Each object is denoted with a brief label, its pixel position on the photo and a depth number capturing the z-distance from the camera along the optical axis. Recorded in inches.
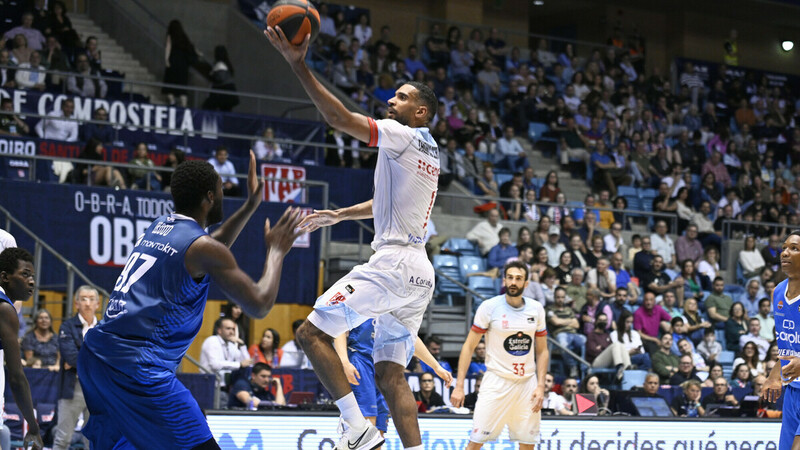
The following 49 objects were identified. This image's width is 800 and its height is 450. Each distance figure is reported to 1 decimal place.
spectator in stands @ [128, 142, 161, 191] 631.8
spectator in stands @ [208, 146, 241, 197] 650.8
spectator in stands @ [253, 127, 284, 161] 712.2
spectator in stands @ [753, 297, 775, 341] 756.0
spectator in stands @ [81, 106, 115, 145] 672.4
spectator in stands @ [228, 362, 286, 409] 490.9
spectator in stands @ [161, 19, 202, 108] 791.1
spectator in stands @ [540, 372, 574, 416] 555.2
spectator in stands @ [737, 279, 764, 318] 783.7
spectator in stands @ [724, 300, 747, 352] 735.1
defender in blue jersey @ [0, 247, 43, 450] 247.0
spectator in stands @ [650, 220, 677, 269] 809.5
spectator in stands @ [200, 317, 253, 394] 536.7
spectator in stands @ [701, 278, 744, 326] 746.8
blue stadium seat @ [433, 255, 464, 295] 694.5
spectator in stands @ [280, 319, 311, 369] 577.6
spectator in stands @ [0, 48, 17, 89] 684.1
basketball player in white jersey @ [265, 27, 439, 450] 259.0
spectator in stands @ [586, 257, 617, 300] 717.3
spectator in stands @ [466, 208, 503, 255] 725.3
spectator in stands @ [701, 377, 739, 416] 602.4
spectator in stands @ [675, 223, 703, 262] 820.0
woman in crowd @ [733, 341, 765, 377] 679.7
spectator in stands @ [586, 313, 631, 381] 639.1
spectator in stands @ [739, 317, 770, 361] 729.0
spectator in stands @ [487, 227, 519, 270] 703.1
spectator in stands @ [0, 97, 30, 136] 647.8
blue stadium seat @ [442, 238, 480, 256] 720.3
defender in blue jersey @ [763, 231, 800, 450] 320.2
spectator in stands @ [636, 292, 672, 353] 696.3
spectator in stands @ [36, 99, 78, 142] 657.6
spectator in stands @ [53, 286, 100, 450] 437.7
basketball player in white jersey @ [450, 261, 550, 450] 418.3
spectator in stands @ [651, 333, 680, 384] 655.1
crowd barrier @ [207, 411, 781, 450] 393.1
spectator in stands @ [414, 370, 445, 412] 529.7
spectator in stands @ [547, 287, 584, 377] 658.8
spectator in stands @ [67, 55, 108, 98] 716.5
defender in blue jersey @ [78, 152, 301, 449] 196.7
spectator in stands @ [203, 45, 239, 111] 793.6
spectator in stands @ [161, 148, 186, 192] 640.4
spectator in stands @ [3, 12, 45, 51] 742.5
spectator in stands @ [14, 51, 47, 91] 694.5
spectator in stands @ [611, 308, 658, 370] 658.8
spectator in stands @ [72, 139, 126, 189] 610.9
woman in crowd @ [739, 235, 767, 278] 838.5
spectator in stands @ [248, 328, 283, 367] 563.5
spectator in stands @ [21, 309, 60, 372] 486.9
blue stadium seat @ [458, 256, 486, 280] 703.7
